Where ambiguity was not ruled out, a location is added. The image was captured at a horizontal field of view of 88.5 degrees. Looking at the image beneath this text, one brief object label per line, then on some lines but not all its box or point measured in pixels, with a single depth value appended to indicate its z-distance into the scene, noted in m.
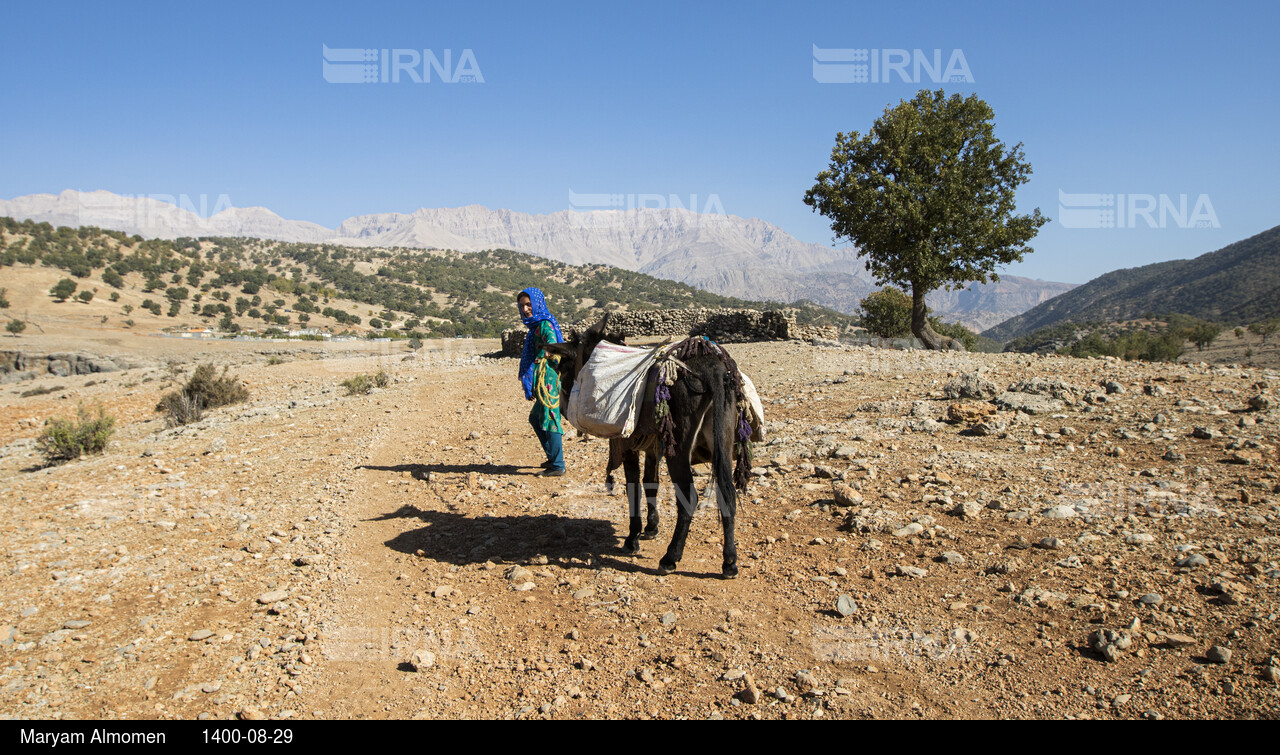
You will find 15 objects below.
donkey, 5.03
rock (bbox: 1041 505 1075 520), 5.49
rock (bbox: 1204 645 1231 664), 3.47
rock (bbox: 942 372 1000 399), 9.71
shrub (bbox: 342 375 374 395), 15.10
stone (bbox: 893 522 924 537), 5.57
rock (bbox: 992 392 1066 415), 8.72
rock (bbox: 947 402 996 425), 8.49
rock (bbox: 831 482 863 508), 6.29
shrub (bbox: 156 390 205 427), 12.63
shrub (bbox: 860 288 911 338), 31.39
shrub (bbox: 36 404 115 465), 9.71
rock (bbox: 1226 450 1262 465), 6.22
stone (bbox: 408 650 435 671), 3.98
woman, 7.98
